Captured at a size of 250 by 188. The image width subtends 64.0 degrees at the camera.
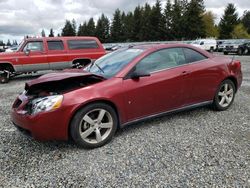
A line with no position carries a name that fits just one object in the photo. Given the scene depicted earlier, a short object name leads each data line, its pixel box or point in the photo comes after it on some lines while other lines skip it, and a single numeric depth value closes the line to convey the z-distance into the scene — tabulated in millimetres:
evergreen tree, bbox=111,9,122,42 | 59283
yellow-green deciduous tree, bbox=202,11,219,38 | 52922
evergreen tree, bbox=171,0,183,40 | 45691
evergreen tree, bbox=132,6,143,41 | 54094
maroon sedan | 2708
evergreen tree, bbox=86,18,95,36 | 63534
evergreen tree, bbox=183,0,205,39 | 43898
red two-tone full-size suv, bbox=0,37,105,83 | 8103
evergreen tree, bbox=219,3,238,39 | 44305
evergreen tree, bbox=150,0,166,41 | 49192
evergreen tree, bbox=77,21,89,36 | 65917
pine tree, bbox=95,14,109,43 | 61375
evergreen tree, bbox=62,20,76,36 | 68961
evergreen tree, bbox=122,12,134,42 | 55685
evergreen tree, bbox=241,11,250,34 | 66997
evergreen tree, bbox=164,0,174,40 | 48074
